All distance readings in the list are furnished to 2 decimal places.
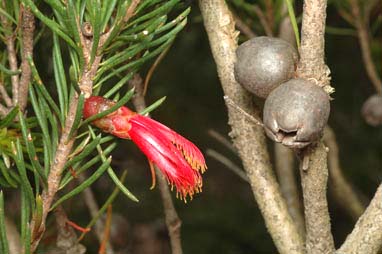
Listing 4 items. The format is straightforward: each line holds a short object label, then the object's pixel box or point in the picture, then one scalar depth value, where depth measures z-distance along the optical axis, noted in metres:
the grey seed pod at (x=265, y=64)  0.32
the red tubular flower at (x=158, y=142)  0.32
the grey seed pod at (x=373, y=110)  0.45
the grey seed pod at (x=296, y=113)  0.31
